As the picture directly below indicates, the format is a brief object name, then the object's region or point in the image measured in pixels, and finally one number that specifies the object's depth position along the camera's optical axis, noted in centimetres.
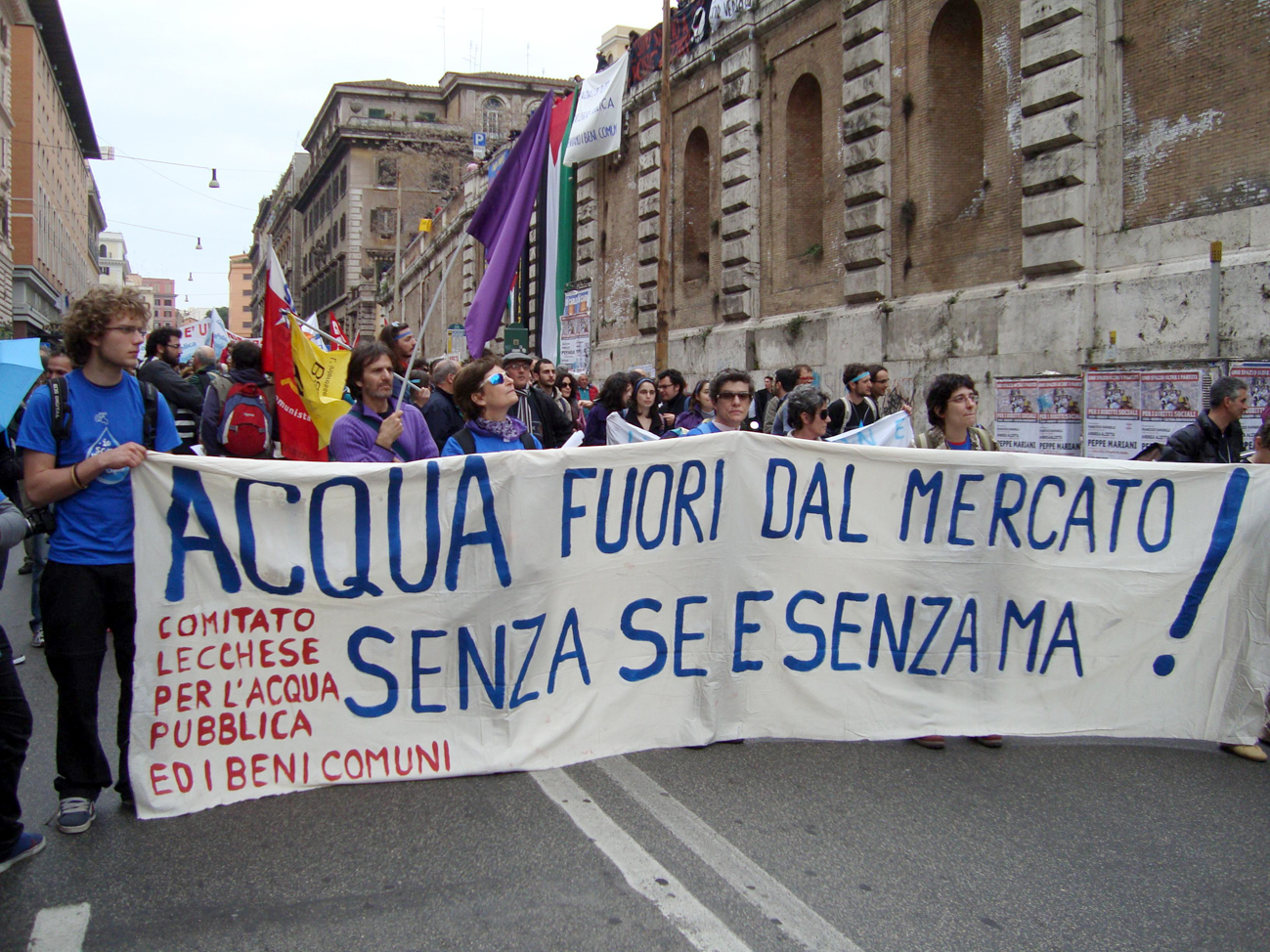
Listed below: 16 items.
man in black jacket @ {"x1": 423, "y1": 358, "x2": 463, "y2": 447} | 645
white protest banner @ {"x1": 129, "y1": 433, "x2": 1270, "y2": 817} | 379
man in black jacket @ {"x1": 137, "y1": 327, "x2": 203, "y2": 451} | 789
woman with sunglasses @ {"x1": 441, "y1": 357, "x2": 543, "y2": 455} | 506
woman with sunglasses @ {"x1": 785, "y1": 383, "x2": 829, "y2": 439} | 523
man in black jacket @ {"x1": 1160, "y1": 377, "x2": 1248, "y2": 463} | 590
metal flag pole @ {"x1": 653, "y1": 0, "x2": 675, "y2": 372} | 1703
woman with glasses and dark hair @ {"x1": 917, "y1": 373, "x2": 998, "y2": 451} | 516
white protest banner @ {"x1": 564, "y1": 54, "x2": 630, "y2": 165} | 2005
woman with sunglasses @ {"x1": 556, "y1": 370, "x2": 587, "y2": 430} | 1093
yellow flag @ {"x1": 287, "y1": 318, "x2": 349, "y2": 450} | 631
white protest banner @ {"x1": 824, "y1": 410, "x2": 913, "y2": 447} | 560
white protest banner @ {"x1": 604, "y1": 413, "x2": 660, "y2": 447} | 628
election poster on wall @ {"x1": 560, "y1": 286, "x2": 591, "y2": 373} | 2086
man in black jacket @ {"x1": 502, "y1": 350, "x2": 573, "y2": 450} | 699
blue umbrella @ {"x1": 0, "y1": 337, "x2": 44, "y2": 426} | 364
